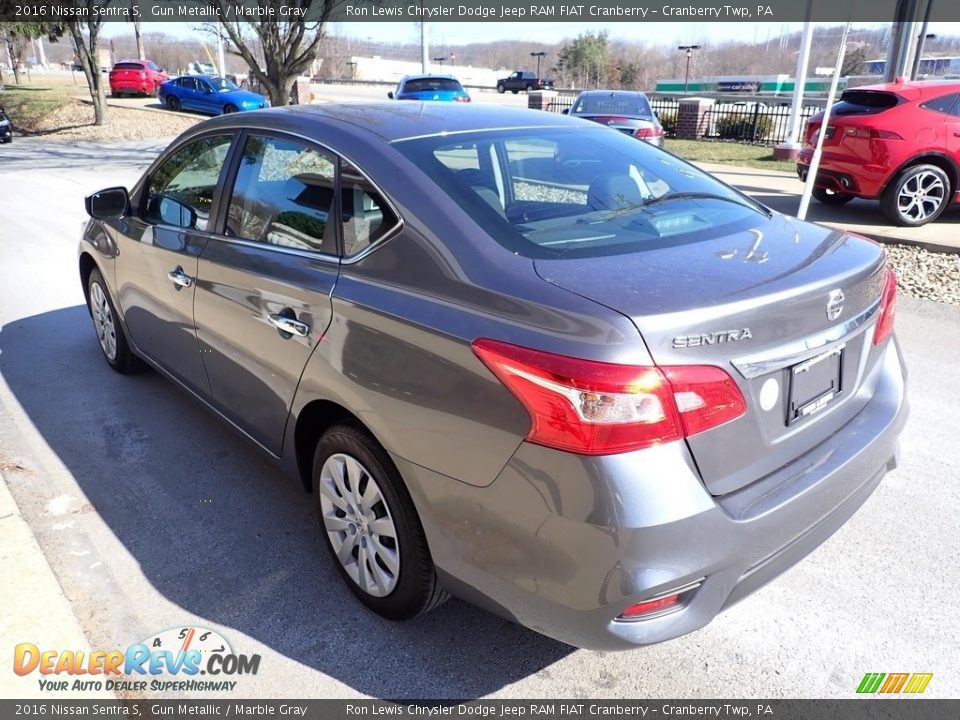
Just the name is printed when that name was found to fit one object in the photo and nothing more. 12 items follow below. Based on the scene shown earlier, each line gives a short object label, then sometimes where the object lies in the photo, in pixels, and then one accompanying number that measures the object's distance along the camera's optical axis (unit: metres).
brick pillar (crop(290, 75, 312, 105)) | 27.46
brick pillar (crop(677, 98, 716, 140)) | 20.61
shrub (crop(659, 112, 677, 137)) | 21.92
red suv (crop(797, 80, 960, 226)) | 8.59
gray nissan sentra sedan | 1.88
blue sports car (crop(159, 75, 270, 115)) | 29.42
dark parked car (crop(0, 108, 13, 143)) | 22.78
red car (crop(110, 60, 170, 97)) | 38.88
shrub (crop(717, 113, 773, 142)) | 19.89
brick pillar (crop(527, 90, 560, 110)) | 25.76
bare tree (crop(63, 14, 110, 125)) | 23.03
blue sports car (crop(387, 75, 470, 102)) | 21.12
